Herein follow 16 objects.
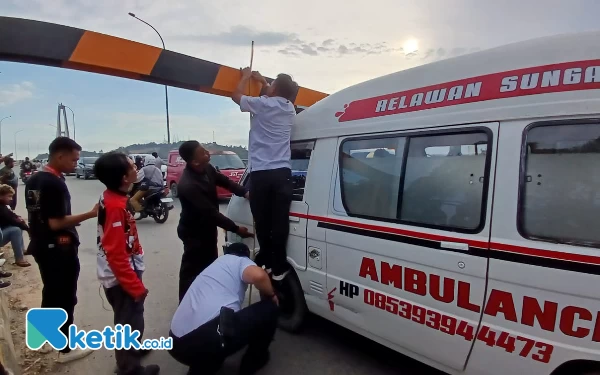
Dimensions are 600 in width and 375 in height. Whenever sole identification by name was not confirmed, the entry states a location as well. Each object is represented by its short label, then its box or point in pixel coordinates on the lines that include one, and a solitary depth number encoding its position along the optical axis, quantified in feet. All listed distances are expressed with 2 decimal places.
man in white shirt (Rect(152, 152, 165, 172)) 38.94
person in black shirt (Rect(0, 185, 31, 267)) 17.17
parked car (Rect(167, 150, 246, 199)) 41.16
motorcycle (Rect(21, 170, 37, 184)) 70.78
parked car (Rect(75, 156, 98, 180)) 85.61
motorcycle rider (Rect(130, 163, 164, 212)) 30.83
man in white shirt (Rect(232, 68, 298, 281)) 10.70
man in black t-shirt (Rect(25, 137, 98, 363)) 9.22
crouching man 8.27
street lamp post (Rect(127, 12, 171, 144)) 69.81
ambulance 5.99
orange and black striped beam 8.28
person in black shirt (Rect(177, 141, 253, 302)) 11.20
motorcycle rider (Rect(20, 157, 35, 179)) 72.38
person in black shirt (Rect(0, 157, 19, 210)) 27.33
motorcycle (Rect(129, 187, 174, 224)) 30.96
